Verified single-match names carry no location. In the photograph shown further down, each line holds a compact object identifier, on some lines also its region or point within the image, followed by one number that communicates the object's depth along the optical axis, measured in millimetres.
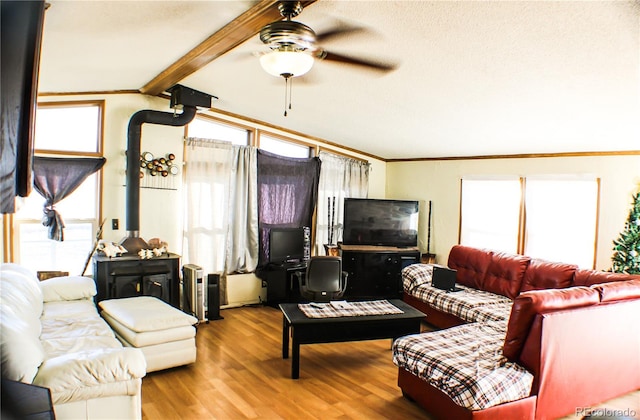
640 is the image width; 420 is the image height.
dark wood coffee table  3430
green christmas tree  4020
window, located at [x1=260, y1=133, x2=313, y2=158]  5899
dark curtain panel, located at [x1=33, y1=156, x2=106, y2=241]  4133
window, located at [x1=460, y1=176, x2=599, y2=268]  4723
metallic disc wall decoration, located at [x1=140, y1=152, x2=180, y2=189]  4777
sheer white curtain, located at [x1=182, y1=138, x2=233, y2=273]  5117
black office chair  4391
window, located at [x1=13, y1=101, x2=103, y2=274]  4238
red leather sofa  2613
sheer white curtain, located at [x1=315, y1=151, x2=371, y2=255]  6348
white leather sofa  2111
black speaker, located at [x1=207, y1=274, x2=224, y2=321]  4945
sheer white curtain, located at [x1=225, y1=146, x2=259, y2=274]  5434
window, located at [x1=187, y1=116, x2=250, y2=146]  5281
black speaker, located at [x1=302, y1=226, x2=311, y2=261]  5758
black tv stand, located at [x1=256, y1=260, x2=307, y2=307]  5492
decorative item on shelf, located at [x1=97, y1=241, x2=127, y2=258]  4254
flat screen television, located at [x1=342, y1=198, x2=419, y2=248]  6246
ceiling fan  2355
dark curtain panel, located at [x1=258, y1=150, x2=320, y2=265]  5680
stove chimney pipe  4512
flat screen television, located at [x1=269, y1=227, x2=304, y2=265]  5449
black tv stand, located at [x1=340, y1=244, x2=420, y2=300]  6016
